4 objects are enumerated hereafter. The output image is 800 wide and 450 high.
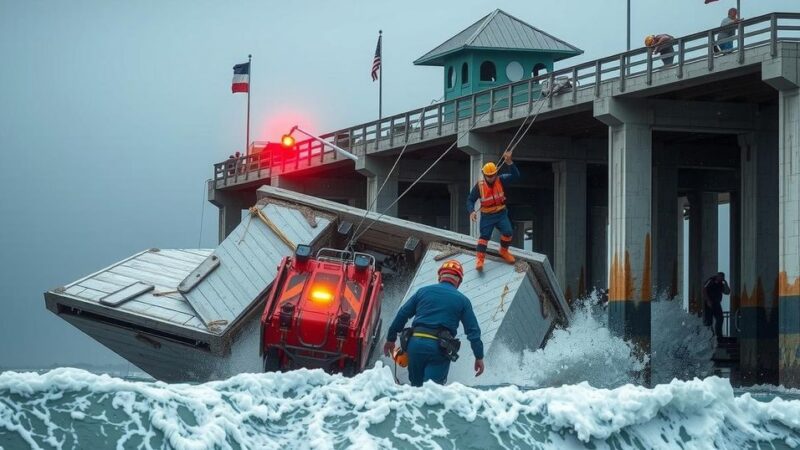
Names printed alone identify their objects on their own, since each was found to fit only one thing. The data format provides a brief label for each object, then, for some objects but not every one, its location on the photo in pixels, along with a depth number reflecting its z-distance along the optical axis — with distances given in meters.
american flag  55.22
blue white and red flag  59.75
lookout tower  50.81
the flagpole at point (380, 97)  58.46
